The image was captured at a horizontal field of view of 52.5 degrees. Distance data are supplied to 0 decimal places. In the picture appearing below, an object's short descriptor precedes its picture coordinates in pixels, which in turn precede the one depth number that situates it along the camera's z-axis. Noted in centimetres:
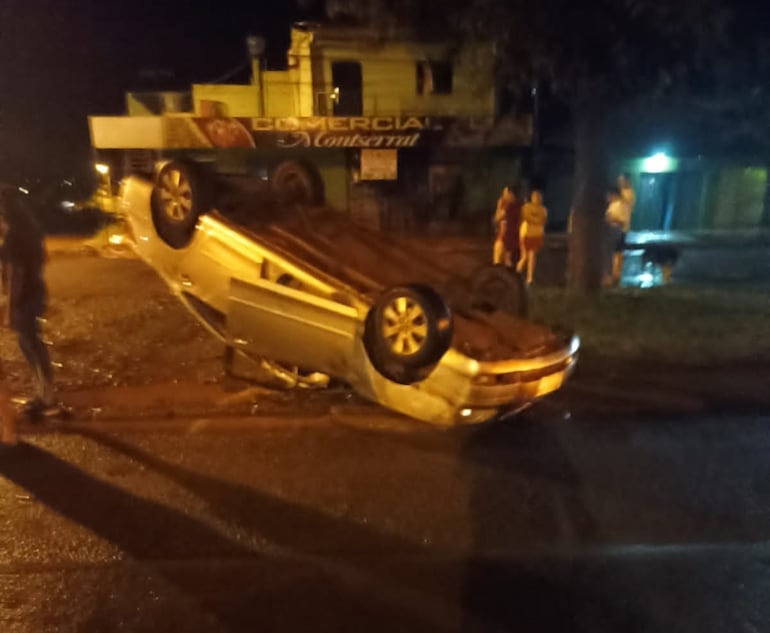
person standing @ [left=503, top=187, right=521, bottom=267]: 1231
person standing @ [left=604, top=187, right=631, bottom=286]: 1223
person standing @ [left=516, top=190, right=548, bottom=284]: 1199
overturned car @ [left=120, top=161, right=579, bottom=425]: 504
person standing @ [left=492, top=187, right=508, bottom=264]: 1237
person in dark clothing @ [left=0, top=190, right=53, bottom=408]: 582
